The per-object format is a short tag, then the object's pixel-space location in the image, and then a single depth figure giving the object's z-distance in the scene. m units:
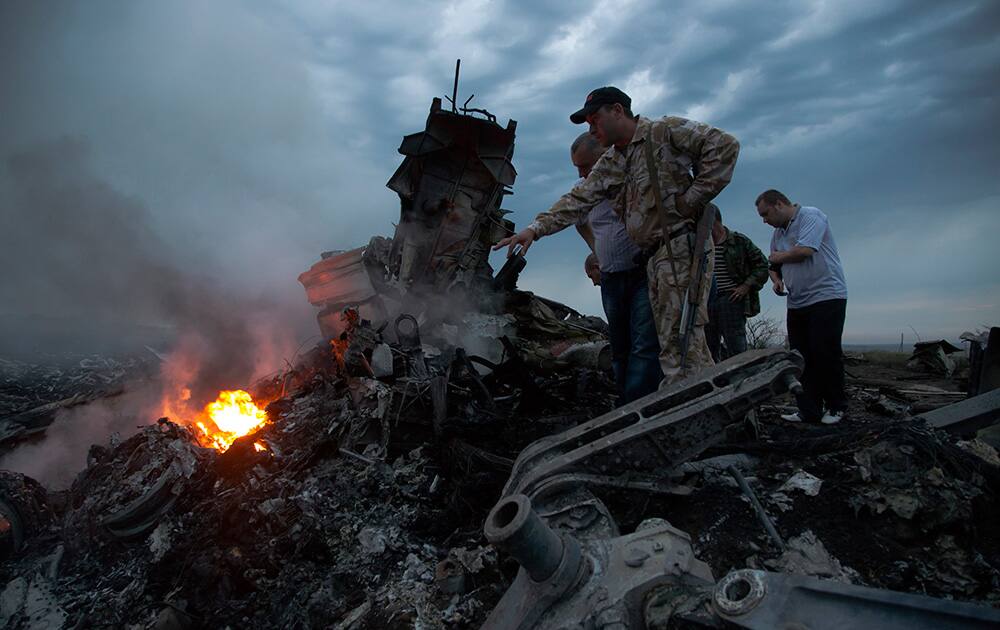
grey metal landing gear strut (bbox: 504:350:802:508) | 2.05
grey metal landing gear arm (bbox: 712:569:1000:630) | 0.94
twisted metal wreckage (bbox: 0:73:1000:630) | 1.10
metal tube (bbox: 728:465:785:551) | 2.02
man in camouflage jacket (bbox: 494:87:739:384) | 2.88
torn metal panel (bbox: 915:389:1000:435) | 2.48
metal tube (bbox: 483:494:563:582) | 1.35
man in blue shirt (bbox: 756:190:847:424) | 3.42
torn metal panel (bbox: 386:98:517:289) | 8.52
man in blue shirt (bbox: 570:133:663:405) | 3.25
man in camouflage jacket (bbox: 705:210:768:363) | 4.85
